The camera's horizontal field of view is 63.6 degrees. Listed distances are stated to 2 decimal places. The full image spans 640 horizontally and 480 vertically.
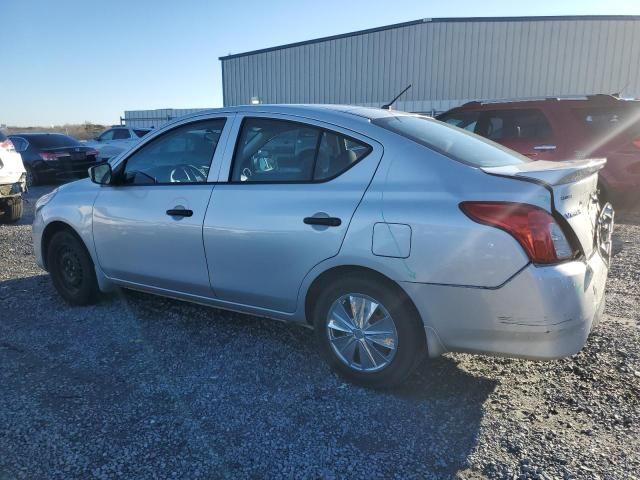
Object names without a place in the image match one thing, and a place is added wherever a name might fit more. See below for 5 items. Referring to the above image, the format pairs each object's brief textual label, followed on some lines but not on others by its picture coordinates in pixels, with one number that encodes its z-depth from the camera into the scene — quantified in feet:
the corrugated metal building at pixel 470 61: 70.64
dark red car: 24.31
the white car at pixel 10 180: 26.18
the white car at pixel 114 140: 54.75
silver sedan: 8.38
